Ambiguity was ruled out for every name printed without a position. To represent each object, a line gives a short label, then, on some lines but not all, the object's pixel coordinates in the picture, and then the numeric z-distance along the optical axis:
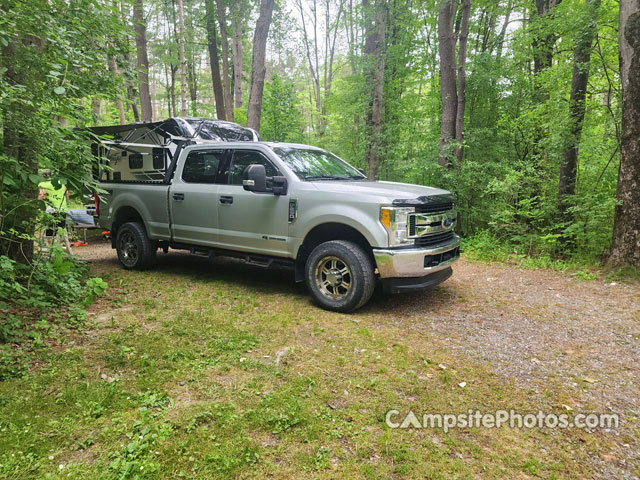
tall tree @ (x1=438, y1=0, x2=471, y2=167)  8.91
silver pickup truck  4.32
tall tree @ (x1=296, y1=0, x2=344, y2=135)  26.67
